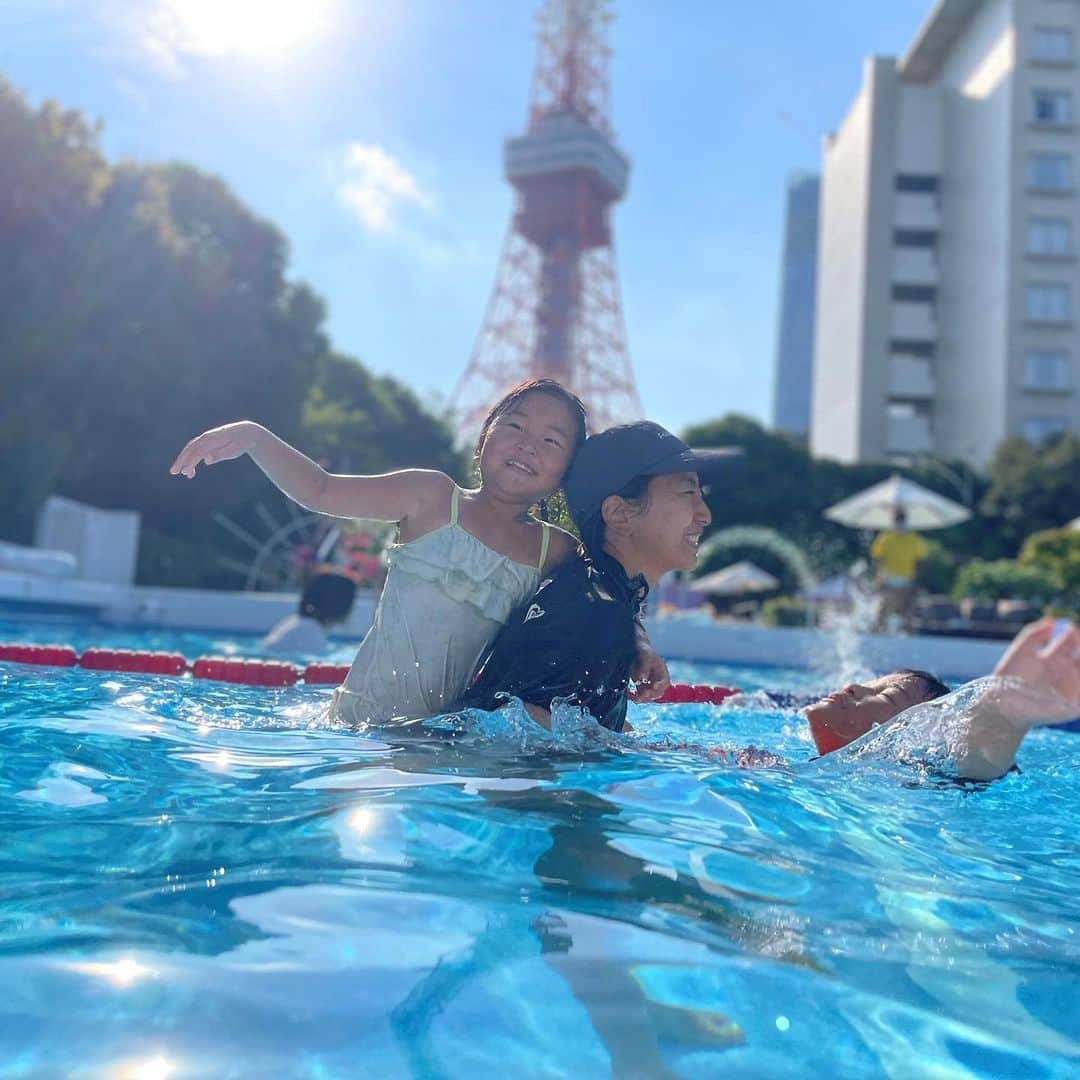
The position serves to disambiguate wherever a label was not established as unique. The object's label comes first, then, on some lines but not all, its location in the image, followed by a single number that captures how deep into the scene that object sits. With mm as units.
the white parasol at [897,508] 14070
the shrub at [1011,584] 13664
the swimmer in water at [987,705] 1659
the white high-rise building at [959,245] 31672
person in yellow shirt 11836
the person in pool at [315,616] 5832
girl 2471
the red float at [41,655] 4117
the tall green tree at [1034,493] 26719
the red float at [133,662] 4188
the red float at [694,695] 4133
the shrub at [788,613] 11570
